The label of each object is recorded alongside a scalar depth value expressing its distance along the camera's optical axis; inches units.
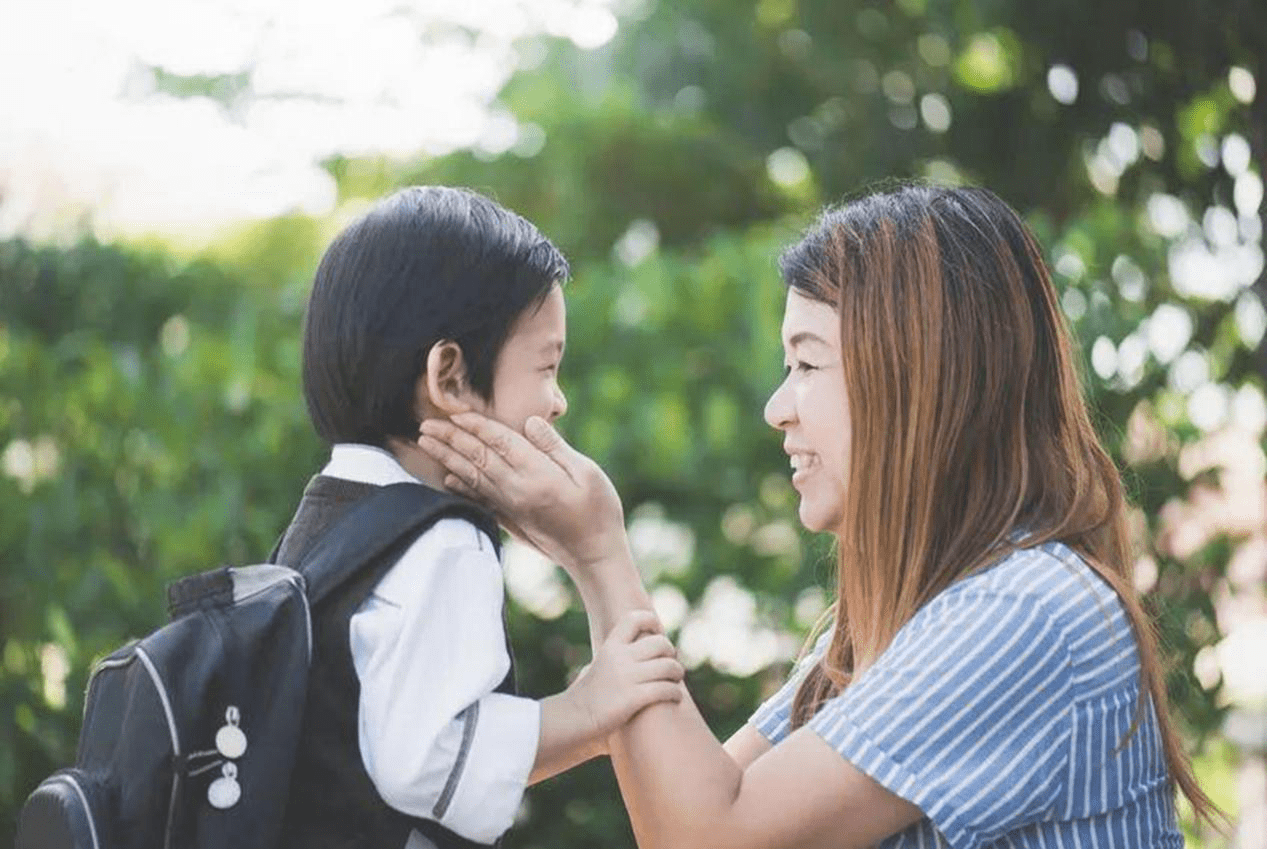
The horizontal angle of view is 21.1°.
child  88.6
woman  89.0
